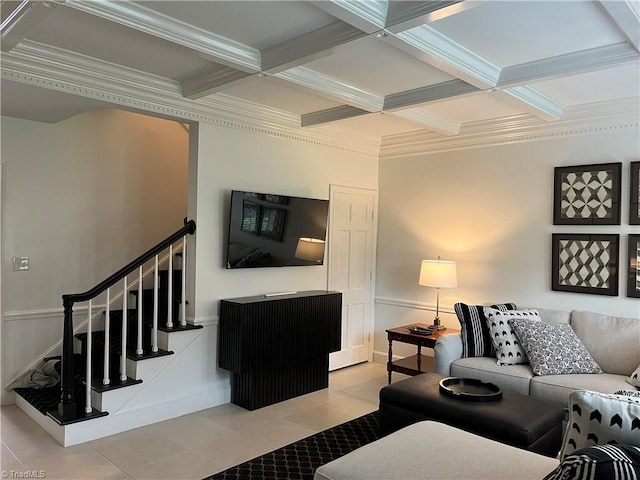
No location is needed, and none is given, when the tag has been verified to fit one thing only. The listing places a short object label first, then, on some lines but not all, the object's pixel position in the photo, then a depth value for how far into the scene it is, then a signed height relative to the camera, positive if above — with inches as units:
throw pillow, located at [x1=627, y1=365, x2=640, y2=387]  127.5 -34.4
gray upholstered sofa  131.1 -35.6
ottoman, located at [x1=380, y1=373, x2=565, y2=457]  104.7 -39.3
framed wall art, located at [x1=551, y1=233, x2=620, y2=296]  155.8 -4.2
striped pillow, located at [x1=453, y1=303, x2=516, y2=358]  157.2 -29.0
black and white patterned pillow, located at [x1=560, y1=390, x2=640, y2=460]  58.8 -21.6
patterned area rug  114.0 -55.4
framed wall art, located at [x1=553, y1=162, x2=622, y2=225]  156.3 +19.1
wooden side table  172.4 -37.9
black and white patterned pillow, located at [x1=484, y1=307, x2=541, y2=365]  148.0 -27.5
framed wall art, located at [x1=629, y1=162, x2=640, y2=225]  151.7 +18.4
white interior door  203.5 -9.1
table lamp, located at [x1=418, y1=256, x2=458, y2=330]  177.9 -10.4
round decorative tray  116.7 -37.0
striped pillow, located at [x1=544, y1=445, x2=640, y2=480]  47.9 -22.1
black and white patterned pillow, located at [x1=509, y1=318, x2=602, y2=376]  137.7 -29.7
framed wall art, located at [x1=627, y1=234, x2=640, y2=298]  150.9 -4.6
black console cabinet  155.2 -35.2
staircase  129.2 -40.3
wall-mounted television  160.4 +4.2
